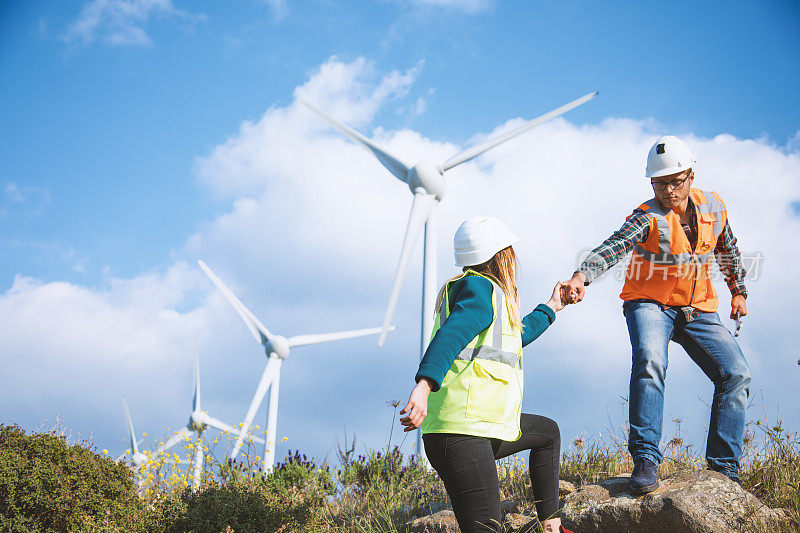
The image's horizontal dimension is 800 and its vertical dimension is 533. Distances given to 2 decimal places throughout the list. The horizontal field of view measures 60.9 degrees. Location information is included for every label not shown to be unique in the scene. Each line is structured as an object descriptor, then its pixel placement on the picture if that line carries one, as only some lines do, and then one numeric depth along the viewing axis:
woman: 3.22
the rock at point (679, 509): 4.33
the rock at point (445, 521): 4.88
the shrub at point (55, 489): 7.12
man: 5.04
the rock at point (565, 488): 5.57
